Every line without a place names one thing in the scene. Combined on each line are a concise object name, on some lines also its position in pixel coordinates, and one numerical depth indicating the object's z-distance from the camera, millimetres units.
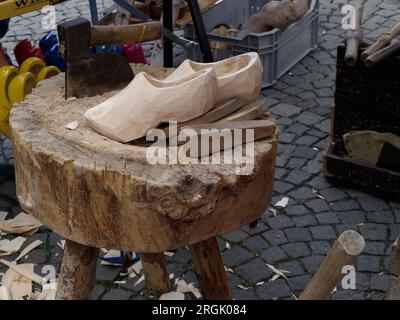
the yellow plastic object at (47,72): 3648
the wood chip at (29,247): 3486
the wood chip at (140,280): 3249
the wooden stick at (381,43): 3408
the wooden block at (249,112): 2328
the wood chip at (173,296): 3139
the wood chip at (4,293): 3180
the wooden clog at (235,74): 2354
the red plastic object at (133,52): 3941
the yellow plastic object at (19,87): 3502
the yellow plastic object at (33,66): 3725
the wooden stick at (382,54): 3301
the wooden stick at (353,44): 3471
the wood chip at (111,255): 3369
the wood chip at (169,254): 3439
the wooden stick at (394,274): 2031
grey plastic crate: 4867
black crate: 3555
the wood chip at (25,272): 3291
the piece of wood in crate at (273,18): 4961
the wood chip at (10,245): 3514
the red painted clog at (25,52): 3990
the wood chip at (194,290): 3156
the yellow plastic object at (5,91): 3553
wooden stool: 1991
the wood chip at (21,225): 3643
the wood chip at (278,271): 3271
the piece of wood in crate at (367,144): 3658
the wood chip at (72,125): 2301
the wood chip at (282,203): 3791
